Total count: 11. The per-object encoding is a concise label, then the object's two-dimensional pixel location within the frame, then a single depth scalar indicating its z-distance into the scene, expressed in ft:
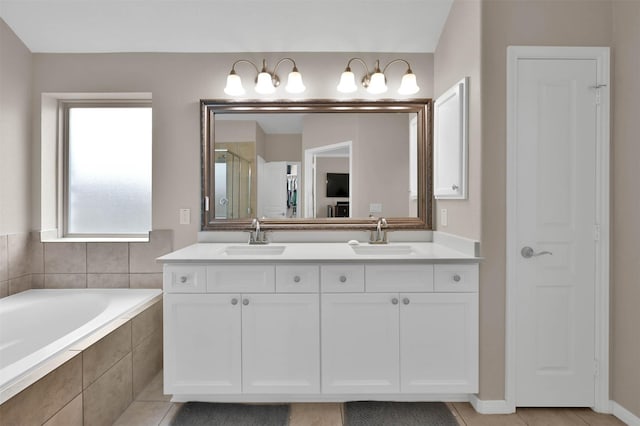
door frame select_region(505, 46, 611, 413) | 6.31
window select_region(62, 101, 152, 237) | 8.93
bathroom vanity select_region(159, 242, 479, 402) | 6.35
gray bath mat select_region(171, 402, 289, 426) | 6.08
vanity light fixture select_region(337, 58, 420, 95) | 7.94
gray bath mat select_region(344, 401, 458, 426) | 6.09
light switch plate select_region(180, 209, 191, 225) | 8.39
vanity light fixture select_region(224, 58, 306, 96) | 7.91
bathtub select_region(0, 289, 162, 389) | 6.75
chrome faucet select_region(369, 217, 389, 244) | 8.24
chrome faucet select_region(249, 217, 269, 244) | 8.21
